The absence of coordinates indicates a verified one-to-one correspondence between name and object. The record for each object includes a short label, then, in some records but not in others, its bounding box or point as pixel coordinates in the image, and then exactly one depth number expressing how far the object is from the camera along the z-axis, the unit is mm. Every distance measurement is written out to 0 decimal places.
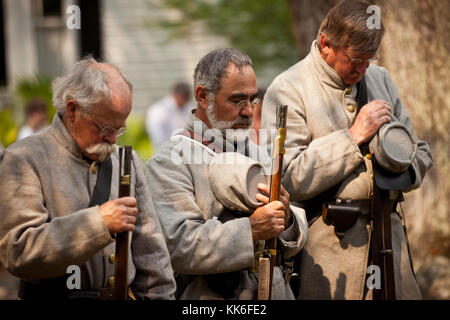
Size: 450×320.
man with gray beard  7441
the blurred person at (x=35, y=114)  20109
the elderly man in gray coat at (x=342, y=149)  8531
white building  31031
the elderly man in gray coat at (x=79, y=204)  6512
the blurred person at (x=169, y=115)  25922
